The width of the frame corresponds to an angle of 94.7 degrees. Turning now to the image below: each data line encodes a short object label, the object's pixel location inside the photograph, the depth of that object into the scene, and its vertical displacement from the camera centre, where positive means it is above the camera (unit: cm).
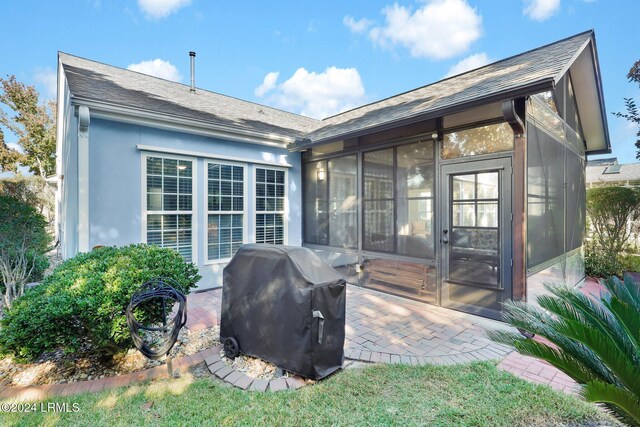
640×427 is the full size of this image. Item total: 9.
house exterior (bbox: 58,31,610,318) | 455 +71
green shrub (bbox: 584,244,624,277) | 785 -140
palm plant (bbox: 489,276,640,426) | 168 -85
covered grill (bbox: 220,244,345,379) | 295 -101
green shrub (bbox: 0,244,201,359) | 270 -88
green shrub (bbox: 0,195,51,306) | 495 -42
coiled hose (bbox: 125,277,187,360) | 279 -95
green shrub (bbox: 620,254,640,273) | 846 -148
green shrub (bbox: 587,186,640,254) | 841 -5
